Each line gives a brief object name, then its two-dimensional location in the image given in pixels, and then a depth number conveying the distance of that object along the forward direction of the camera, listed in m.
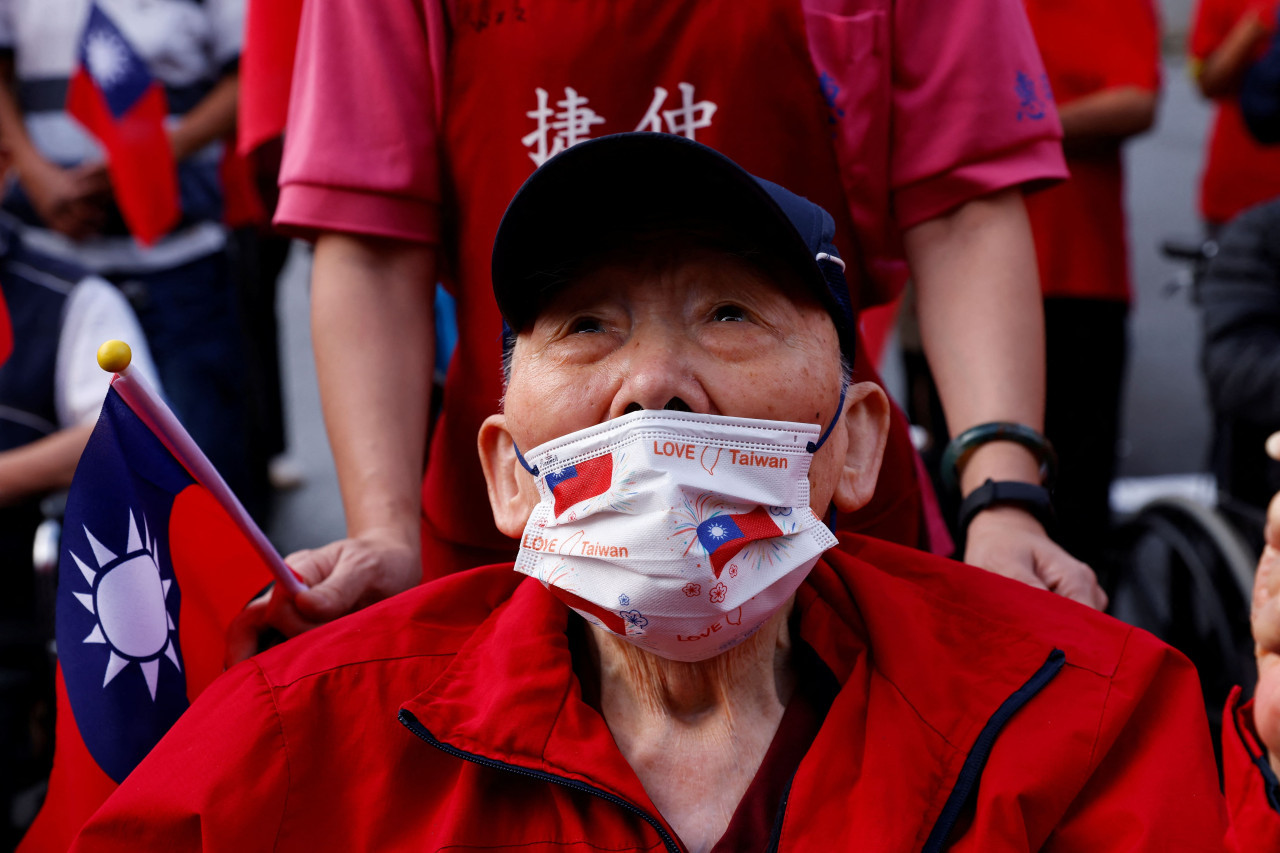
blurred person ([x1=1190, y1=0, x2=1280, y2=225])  4.54
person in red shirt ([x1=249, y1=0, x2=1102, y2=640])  1.83
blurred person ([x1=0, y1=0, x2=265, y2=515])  3.66
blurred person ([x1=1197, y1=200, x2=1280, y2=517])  3.27
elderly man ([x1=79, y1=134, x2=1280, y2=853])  1.42
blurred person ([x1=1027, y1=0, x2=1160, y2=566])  3.55
